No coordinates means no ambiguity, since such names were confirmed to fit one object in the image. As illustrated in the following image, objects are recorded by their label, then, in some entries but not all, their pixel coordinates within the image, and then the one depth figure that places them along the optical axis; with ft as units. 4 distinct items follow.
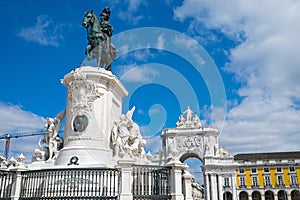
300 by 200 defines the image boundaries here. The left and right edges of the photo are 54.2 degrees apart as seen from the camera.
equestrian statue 47.88
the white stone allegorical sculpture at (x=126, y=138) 42.02
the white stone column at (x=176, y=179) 32.11
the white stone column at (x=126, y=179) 30.37
